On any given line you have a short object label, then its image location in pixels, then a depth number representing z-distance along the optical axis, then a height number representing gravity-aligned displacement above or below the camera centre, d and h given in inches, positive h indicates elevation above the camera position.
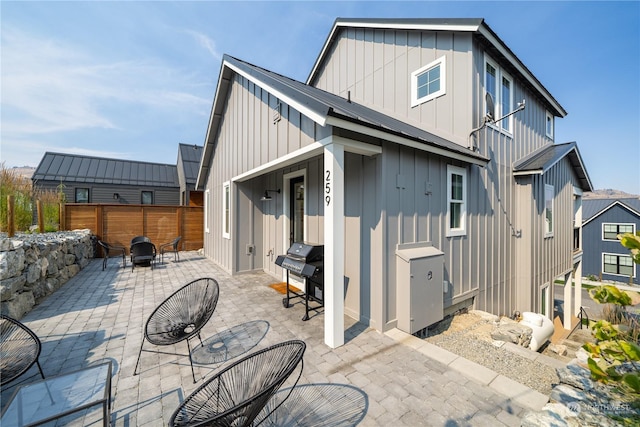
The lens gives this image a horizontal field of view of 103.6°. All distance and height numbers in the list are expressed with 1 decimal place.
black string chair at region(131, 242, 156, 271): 290.2 -46.1
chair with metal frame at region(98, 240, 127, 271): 297.9 -47.7
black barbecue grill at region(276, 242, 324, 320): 151.6 -32.6
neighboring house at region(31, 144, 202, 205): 586.2 +86.6
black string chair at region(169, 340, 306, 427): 56.5 -47.8
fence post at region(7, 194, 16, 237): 183.4 -0.9
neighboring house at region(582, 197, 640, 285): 693.3 -83.3
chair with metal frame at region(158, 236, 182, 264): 349.2 -61.2
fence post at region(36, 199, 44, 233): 262.4 -3.6
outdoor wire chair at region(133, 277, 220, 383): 108.7 -48.8
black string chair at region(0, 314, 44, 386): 81.8 -48.5
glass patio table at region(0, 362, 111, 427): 69.6 -55.4
